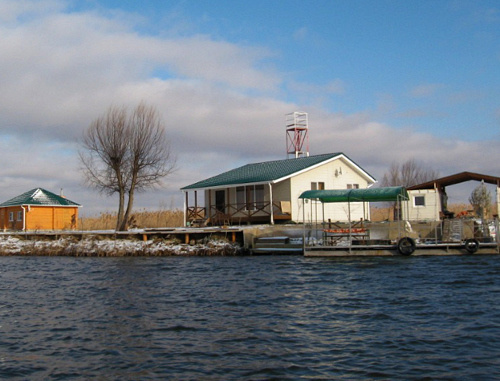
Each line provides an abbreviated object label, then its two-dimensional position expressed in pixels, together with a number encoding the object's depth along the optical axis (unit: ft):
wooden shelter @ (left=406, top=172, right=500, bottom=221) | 108.47
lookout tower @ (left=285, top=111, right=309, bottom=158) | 135.44
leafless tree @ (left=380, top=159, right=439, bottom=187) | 197.82
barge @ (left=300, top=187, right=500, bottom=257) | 79.97
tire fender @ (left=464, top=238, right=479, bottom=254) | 79.41
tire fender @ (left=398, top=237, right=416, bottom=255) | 78.69
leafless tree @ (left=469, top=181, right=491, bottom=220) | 117.34
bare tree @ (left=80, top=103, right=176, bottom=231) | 130.93
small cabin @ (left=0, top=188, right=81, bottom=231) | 153.79
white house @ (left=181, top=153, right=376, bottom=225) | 113.29
